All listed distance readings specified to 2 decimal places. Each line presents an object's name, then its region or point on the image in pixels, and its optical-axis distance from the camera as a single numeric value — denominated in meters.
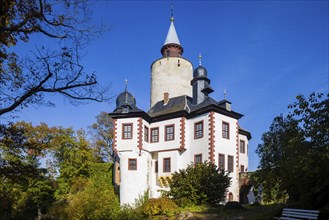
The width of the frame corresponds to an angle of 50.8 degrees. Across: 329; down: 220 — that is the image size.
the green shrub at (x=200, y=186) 22.42
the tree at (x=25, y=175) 10.29
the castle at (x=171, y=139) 27.31
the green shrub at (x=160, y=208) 20.00
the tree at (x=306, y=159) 11.47
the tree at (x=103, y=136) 43.31
